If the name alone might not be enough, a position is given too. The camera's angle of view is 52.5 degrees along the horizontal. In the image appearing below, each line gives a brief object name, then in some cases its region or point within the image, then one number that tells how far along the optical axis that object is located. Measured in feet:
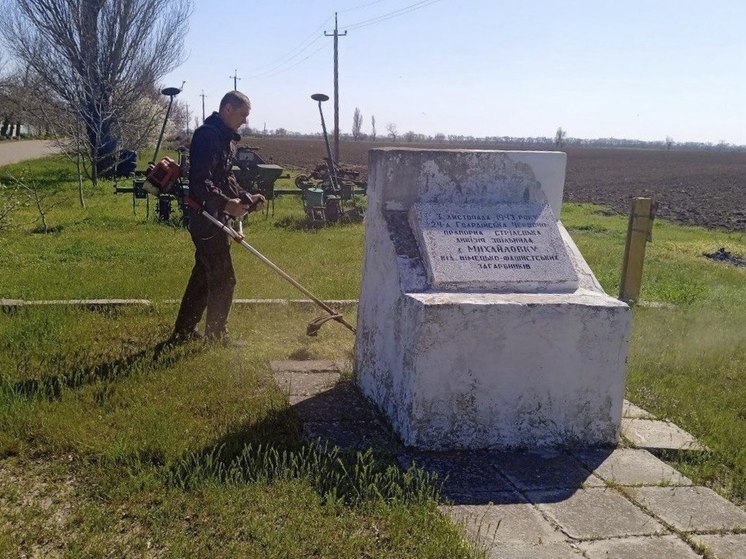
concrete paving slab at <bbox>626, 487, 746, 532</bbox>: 10.93
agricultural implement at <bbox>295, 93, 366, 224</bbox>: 46.32
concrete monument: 12.98
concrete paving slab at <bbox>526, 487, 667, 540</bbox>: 10.54
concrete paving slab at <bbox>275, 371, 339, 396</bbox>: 15.83
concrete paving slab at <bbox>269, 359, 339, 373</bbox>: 17.34
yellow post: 26.48
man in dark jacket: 17.57
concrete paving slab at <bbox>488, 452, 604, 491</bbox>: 12.06
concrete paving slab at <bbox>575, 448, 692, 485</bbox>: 12.37
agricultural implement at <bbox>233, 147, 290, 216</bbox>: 51.88
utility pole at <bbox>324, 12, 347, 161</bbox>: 105.82
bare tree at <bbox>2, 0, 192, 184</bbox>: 86.89
